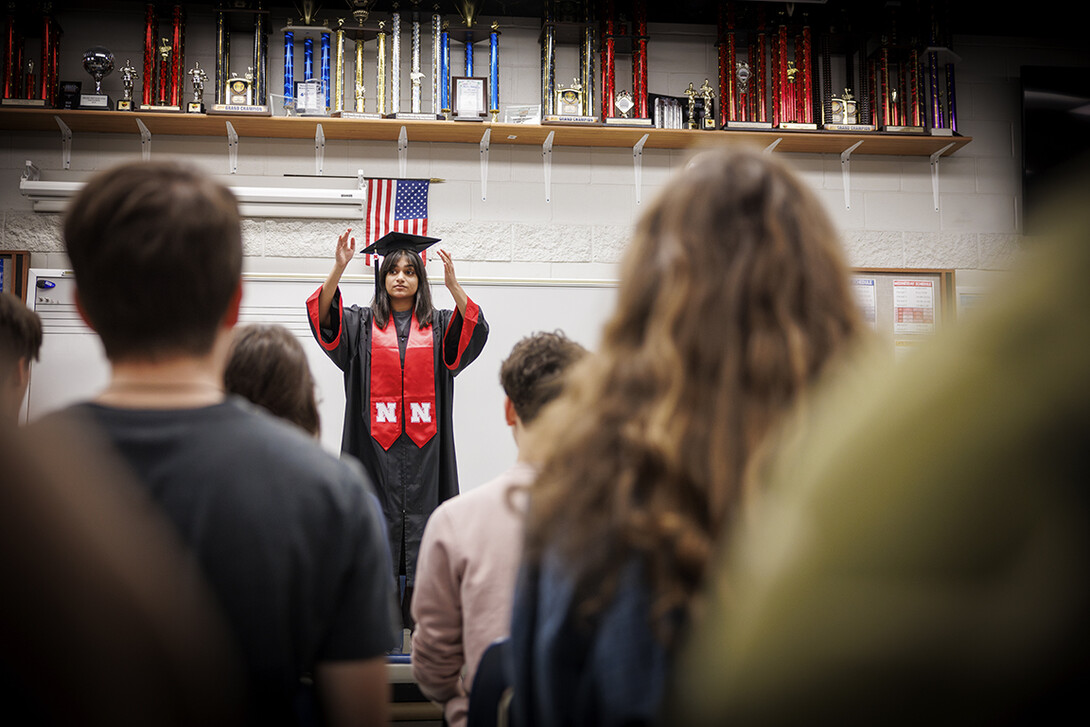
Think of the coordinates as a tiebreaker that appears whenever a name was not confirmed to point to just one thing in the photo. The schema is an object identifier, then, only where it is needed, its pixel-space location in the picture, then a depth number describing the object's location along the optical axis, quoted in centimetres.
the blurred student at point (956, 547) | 33
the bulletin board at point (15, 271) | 381
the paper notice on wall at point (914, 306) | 426
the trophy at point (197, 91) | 386
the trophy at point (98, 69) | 381
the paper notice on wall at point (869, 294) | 422
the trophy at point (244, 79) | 382
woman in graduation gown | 317
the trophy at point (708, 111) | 414
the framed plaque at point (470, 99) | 400
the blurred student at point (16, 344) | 148
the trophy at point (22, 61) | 381
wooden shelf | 386
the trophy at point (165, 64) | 388
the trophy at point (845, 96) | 415
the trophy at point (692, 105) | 414
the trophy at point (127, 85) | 381
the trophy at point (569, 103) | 402
